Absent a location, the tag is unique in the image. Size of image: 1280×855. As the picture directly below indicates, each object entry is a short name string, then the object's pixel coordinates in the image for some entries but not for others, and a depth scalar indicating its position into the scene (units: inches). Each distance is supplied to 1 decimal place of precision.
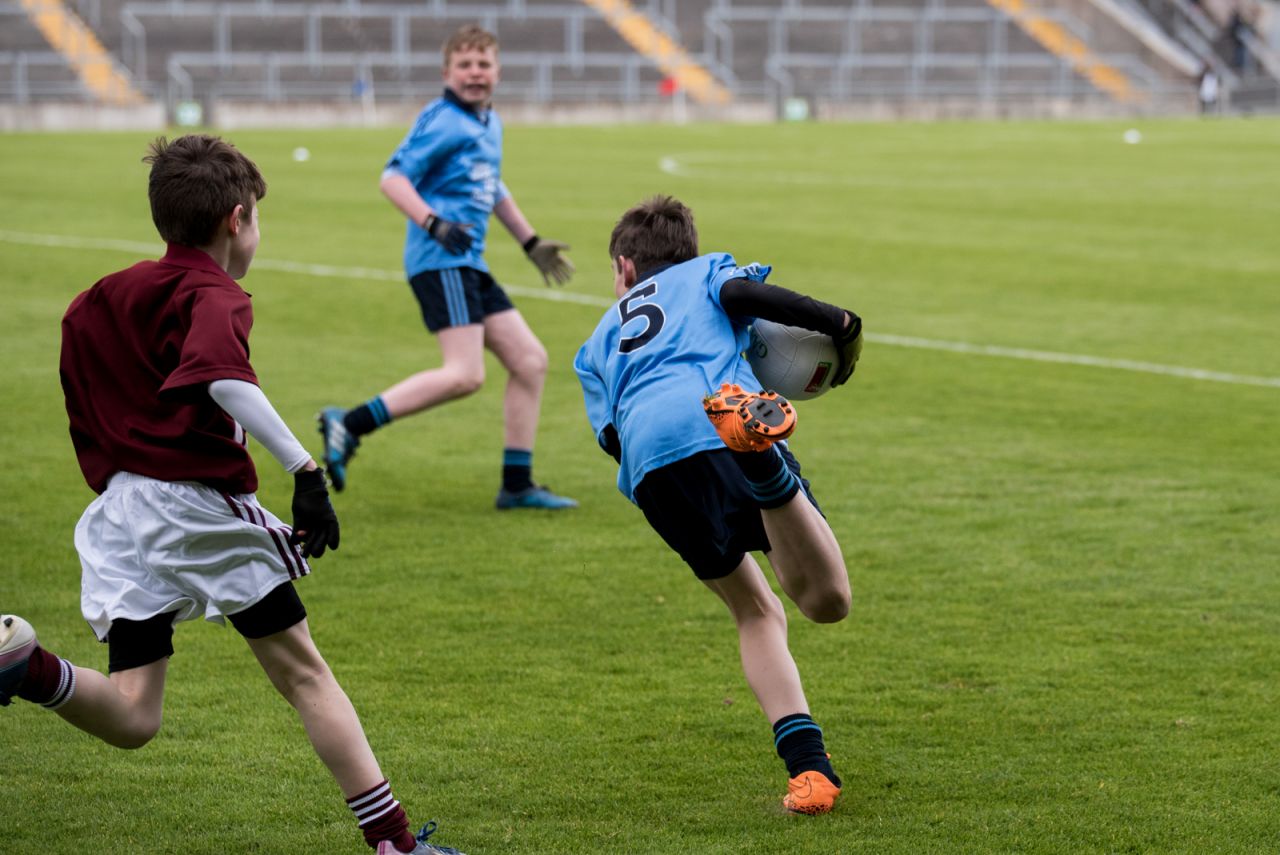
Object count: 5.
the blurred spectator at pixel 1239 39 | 4365.2
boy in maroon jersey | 305.3
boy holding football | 345.4
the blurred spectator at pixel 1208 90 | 3927.2
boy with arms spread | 617.6
